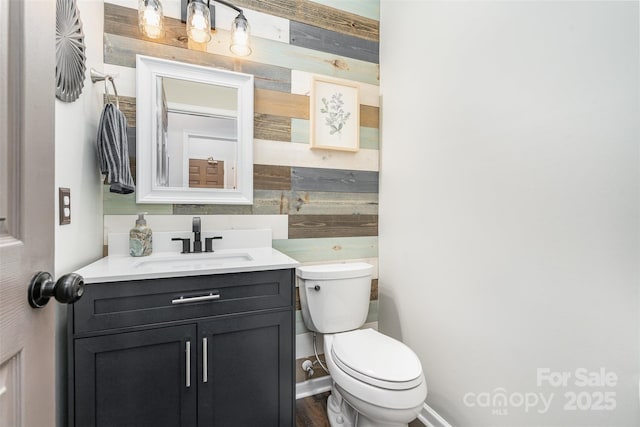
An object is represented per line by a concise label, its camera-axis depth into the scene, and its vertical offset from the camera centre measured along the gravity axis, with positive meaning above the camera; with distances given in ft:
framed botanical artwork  6.00 +1.97
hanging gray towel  4.07 +0.85
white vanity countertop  3.54 -0.75
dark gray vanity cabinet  3.37 -1.77
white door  1.53 +0.04
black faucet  4.94 -0.46
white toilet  3.83 -2.14
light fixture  4.70 +3.02
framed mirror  4.89 +1.32
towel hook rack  4.17 +1.85
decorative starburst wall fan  3.23 +1.81
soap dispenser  4.61 -0.46
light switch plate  3.29 +0.04
